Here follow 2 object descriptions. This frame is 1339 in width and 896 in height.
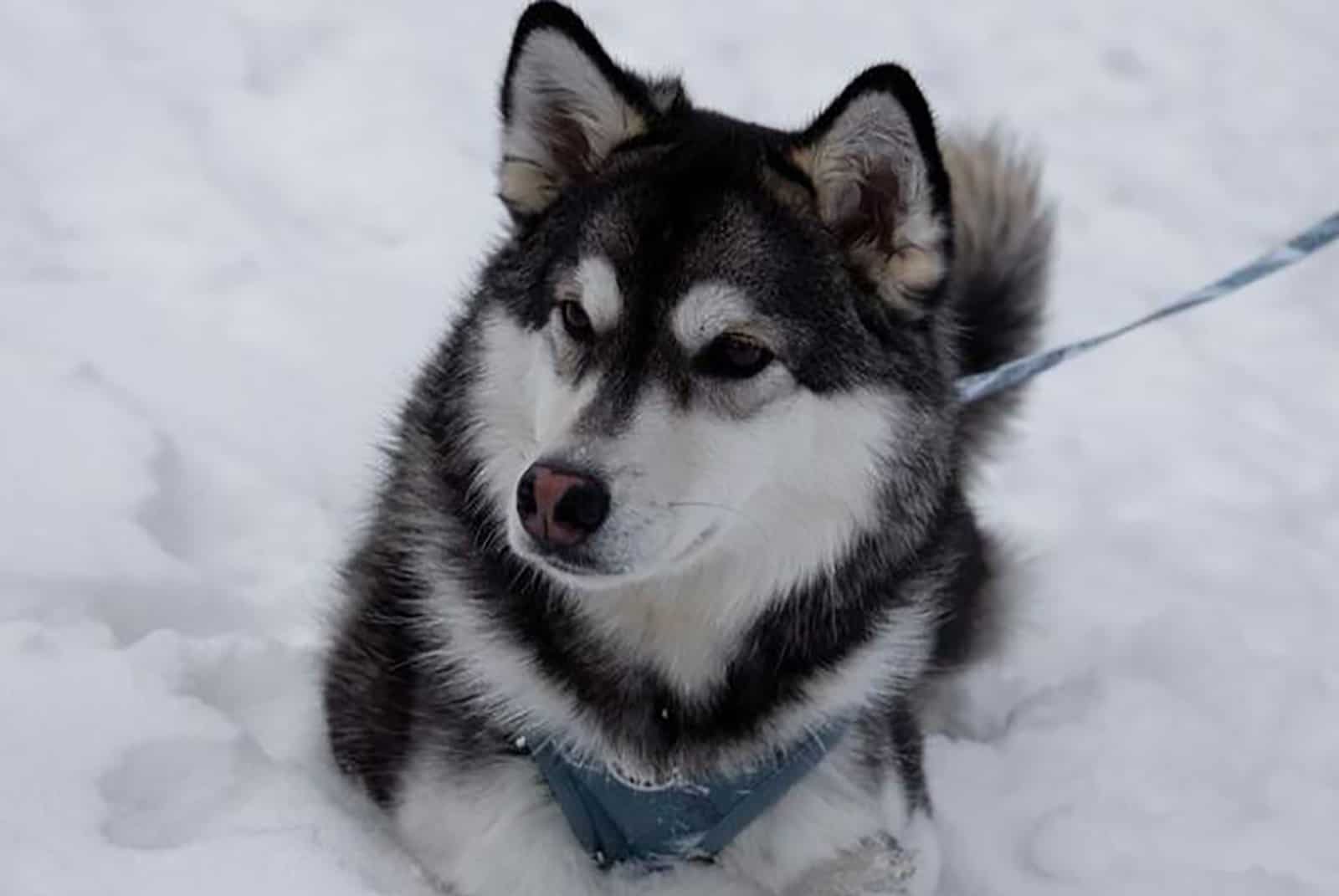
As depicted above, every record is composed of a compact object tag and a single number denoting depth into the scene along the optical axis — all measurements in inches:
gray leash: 145.6
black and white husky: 103.3
